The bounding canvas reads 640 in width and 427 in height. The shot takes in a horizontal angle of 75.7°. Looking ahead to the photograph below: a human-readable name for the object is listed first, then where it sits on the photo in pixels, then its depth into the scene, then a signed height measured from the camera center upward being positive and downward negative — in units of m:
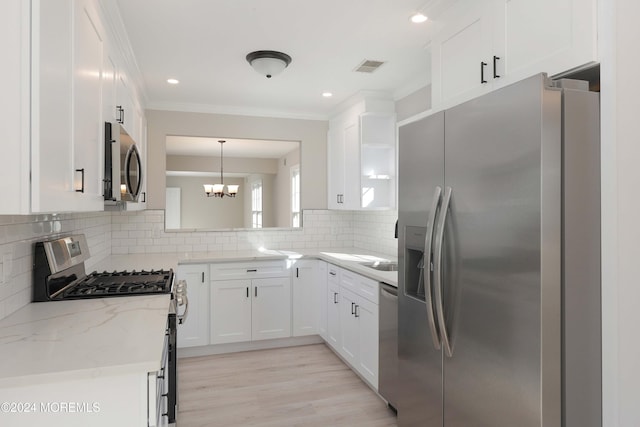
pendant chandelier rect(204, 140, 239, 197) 6.71 +0.44
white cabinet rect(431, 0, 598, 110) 1.50 +0.75
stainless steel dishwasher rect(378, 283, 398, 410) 2.59 -0.83
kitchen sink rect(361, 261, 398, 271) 3.53 -0.42
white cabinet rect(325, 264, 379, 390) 2.95 -0.84
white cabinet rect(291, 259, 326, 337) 4.12 -0.81
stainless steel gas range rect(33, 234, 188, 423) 1.97 -0.38
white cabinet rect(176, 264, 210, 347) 3.79 -0.84
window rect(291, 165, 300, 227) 6.05 +0.34
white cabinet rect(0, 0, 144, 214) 1.14 +0.35
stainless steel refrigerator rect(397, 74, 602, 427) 1.34 -0.15
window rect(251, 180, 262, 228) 7.80 +0.25
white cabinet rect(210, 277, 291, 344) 3.90 -0.90
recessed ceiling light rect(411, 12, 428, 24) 2.38 +1.16
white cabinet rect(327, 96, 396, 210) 3.95 +0.60
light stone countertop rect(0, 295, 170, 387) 1.17 -0.42
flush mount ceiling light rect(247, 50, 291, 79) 2.93 +1.12
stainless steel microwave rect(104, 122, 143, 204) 2.01 +0.27
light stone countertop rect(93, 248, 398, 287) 3.26 -0.39
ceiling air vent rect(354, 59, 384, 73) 3.15 +1.18
